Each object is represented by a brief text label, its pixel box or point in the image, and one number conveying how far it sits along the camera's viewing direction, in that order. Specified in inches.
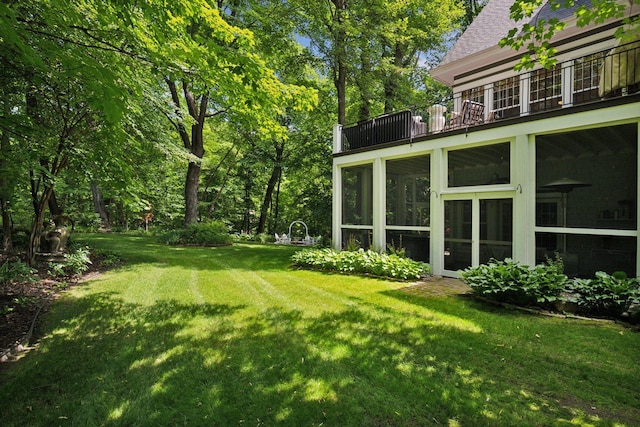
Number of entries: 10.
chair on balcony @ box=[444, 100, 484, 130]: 342.3
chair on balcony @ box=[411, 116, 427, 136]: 358.3
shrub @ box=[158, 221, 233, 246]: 563.5
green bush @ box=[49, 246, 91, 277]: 278.4
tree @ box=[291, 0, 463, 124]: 470.6
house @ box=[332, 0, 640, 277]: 233.5
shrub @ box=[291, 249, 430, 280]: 310.5
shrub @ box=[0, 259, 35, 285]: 219.1
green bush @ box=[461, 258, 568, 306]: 213.5
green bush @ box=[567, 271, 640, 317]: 190.5
